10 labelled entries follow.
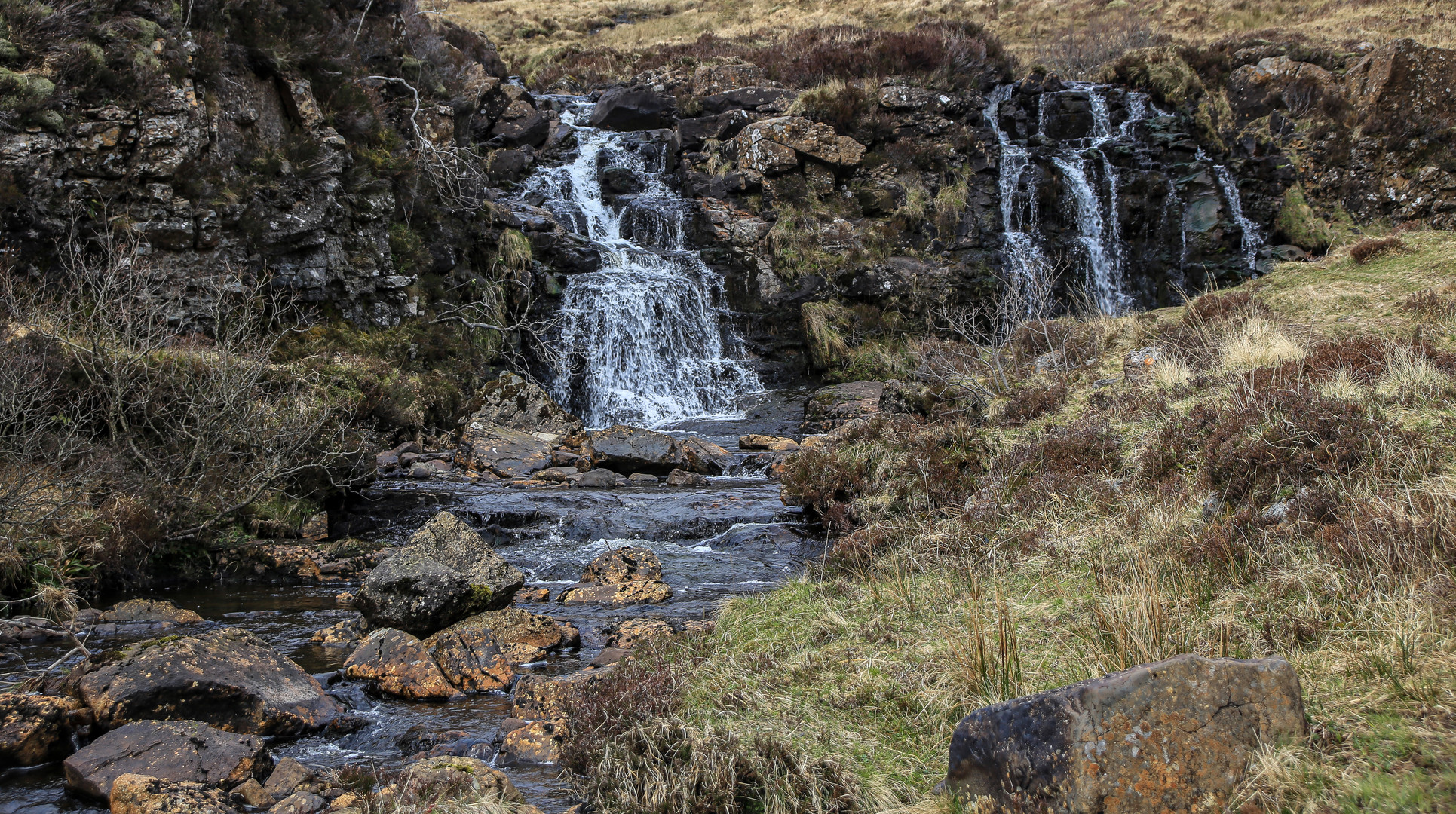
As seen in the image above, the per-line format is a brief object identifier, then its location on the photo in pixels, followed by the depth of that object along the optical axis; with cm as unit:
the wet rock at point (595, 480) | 1202
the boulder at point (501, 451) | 1277
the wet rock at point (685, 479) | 1223
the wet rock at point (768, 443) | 1471
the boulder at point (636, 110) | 2480
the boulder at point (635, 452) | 1300
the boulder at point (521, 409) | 1497
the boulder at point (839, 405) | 1619
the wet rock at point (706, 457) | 1319
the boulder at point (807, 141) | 2209
